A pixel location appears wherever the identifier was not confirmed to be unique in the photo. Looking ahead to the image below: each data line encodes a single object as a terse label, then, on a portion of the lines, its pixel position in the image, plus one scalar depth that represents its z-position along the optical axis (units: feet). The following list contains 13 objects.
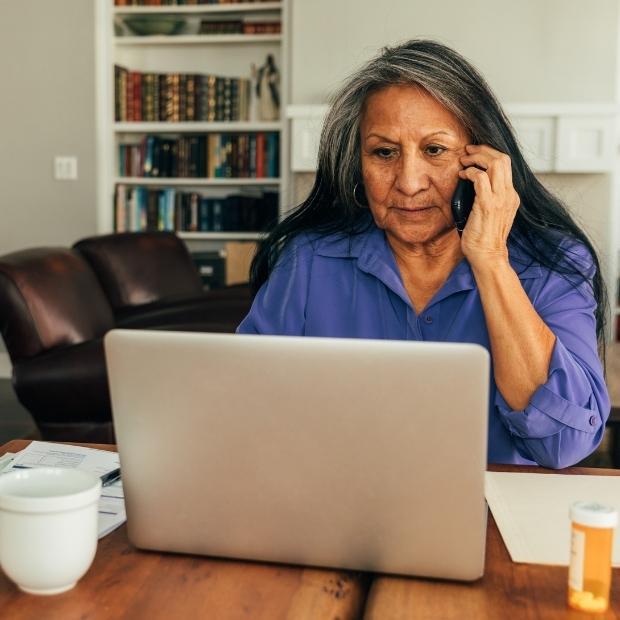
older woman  4.44
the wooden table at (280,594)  2.83
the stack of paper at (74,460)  3.85
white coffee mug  2.85
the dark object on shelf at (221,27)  17.85
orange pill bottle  2.80
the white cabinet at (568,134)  16.14
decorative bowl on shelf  18.12
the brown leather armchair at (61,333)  10.06
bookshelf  17.67
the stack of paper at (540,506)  3.26
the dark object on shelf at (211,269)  17.90
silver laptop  2.76
